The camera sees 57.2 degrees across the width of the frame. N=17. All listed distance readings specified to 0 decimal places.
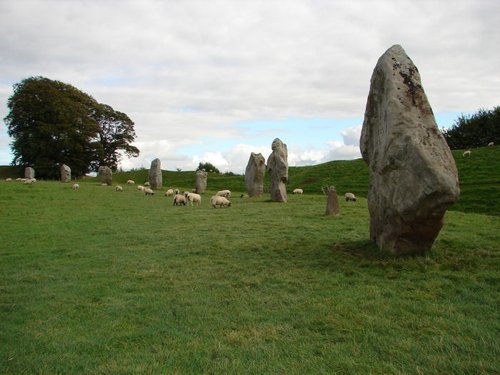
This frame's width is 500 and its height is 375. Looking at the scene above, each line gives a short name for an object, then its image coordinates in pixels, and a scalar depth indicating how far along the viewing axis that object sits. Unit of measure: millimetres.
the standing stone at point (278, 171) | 26738
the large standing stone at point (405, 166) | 9336
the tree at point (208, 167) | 64750
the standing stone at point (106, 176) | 45281
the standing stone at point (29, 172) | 49050
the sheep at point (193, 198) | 26969
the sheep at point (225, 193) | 30484
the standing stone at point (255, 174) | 31500
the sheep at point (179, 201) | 27025
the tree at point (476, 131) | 56219
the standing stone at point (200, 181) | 35775
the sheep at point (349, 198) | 26125
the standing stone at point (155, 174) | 42281
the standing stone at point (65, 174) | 47625
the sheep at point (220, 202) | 24625
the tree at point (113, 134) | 66250
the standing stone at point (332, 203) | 18414
